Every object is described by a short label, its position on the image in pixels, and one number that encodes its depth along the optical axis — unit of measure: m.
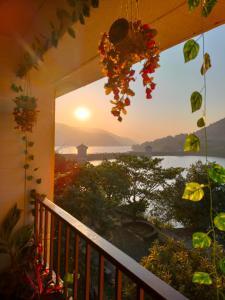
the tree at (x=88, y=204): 3.60
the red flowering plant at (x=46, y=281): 1.47
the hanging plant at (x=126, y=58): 0.68
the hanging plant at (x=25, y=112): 1.66
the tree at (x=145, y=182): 5.42
